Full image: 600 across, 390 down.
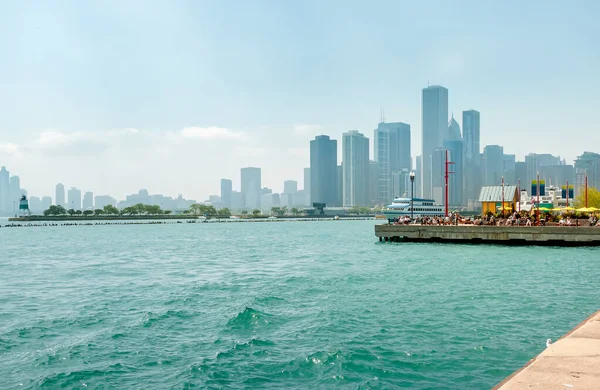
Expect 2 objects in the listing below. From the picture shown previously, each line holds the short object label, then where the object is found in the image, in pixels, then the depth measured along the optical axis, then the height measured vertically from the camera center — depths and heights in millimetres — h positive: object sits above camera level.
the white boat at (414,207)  150750 -293
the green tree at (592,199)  95125 +1518
